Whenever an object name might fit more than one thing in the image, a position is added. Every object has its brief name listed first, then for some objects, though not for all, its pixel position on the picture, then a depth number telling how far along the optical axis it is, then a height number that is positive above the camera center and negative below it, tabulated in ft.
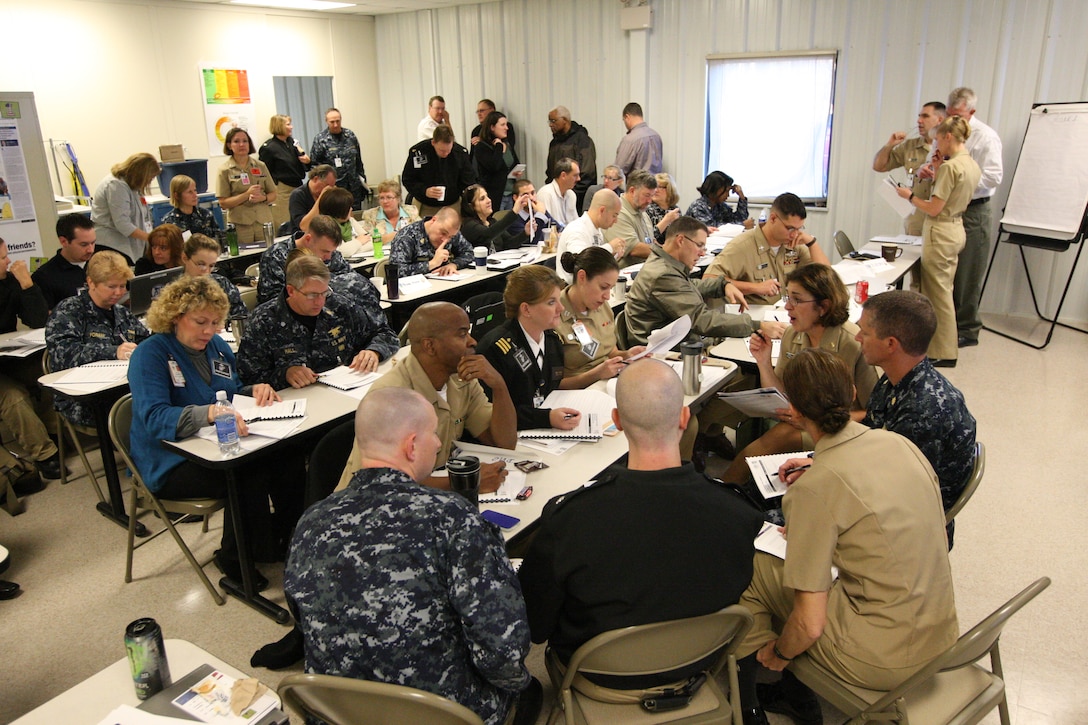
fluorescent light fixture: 30.13 +5.35
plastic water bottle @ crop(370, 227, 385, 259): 21.07 -2.60
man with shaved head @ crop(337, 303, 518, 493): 9.07 -2.79
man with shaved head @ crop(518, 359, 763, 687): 6.08 -3.16
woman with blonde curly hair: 10.30 -3.31
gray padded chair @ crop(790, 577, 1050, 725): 6.15 -4.81
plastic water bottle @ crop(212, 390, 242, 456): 9.88 -3.50
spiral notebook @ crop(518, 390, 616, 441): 10.11 -3.63
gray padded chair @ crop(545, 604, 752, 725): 6.11 -4.10
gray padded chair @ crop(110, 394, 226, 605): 10.61 -4.65
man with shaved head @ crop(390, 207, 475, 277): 19.43 -2.53
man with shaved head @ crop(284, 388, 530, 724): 5.62 -3.12
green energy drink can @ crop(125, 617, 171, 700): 5.70 -3.60
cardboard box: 26.53 -0.17
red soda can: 16.44 -3.28
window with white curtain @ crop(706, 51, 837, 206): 26.13 +0.38
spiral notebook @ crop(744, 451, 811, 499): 9.05 -3.96
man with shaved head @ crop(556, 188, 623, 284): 18.28 -1.99
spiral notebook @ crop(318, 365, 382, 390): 12.01 -3.54
